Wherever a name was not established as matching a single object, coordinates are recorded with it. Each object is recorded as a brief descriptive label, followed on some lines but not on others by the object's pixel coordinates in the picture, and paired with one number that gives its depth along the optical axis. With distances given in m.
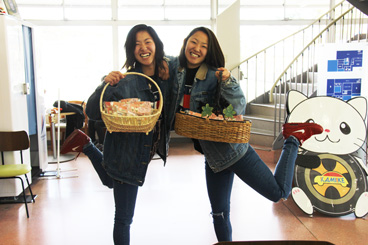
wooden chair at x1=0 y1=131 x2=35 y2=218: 3.83
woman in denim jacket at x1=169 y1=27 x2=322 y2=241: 1.99
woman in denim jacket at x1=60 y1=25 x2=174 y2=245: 1.98
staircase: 7.32
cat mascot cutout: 3.44
